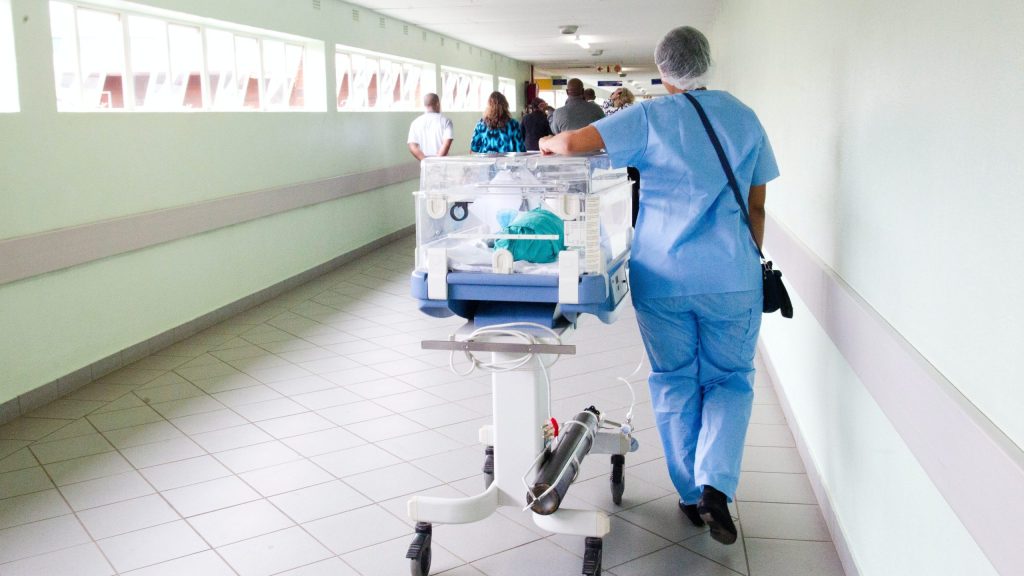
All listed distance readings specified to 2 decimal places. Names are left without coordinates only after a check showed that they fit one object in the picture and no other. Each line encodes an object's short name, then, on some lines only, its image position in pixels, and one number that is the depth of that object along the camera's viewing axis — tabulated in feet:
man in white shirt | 32.24
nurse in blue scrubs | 9.55
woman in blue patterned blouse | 28.32
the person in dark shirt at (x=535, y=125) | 29.35
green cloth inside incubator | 9.04
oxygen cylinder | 9.05
